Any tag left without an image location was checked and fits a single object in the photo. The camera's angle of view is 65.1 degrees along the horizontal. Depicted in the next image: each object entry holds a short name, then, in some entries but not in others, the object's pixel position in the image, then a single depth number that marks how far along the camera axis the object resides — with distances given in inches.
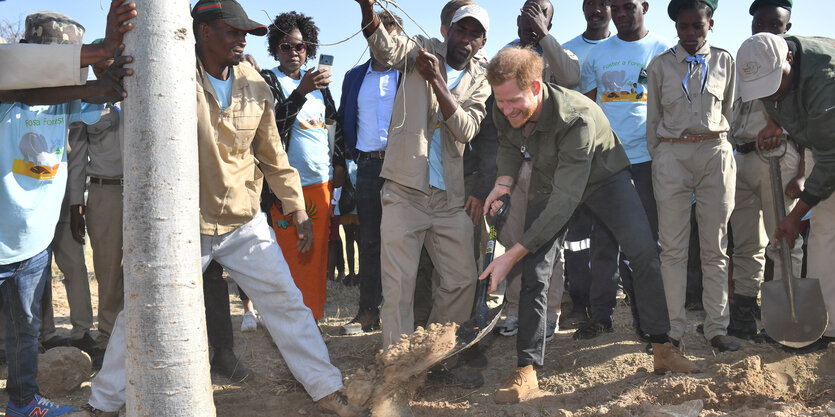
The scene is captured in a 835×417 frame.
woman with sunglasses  178.5
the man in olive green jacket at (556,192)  133.6
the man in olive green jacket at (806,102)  138.3
